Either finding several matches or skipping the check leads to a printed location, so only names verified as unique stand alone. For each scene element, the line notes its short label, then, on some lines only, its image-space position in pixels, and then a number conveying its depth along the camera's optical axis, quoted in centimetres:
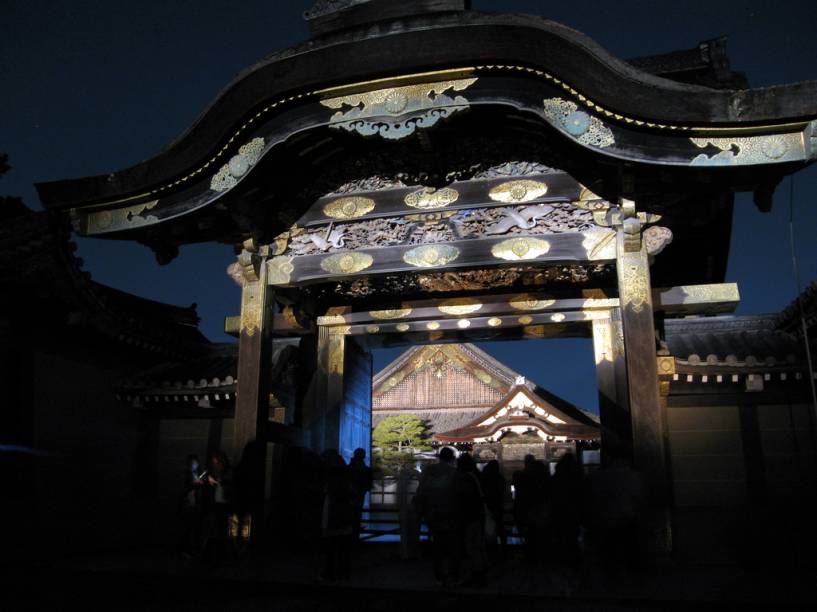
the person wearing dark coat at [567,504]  708
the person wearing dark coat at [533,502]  747
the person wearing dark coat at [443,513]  599
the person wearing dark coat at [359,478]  682
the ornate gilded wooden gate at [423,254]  648
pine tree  2660
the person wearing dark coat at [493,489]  774
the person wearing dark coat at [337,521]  631
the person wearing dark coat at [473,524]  596
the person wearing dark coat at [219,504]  752
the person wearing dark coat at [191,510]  798
